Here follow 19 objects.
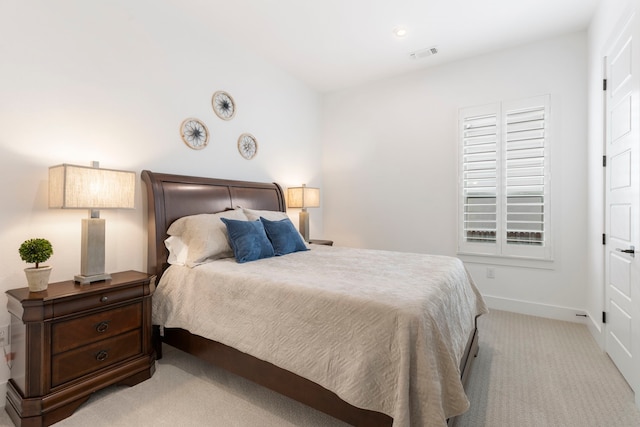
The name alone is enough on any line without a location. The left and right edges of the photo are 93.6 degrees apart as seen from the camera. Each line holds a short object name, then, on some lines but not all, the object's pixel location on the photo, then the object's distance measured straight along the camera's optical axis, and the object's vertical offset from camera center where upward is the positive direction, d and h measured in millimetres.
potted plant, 1749 -284
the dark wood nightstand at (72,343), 1660 -814
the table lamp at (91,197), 1857 +97
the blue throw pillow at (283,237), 2846 -227
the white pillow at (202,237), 2389 -198
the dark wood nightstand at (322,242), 4011 -382
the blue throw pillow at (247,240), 2477 -232
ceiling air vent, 3564 +1978
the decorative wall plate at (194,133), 2947 +802
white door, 1978 +90
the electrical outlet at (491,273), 3641 -689
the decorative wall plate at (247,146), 3542 +818
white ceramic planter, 1766 -396
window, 3369 +434
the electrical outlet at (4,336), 1880 -787
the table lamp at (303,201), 4098 +185
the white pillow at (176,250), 2453 -310
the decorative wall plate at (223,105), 3236 +1198
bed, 1314 -610
